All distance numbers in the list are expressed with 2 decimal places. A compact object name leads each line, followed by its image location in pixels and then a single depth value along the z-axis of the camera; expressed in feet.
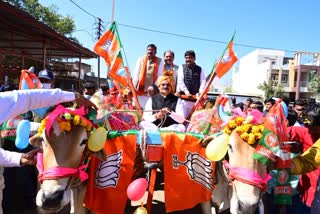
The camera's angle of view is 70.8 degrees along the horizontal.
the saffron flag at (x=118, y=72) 11.29
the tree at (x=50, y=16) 58.69
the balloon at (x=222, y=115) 7.87
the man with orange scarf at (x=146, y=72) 13.18
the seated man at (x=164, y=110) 9.42
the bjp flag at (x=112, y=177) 6.95
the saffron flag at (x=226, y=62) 10.75
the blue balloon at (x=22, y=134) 6.04
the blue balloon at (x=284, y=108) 7.05
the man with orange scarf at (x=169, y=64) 13.39
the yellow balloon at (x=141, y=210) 6.58
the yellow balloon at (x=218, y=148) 6.39
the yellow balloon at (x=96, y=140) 6.16
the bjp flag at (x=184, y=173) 7.56
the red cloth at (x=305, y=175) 7.78
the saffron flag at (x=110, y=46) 11.07
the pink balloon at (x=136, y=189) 6.48
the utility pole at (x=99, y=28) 61.78
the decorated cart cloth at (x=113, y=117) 8.29
